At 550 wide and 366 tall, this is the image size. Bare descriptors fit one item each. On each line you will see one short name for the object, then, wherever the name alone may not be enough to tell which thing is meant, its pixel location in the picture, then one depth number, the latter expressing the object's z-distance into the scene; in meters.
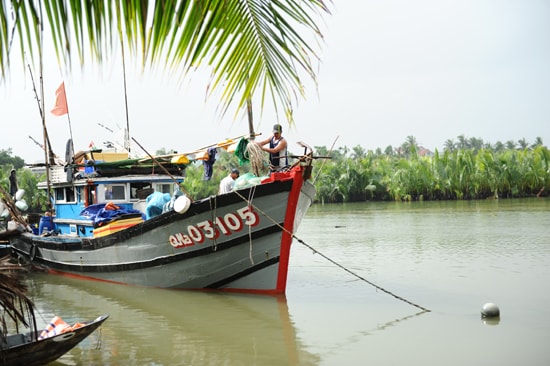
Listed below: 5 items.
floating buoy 9.28
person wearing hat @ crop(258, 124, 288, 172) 10.75
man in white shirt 11.49
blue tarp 13.09
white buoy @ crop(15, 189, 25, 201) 16.08
